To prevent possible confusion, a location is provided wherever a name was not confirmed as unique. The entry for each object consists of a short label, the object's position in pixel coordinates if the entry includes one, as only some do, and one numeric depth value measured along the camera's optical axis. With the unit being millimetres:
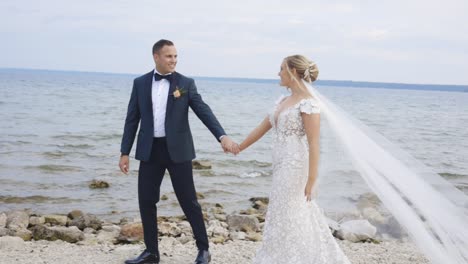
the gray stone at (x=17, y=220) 8785
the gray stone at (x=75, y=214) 9758
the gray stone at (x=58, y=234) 7844
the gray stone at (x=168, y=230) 8151
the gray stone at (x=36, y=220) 9230
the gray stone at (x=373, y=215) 7578
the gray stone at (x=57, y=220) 9383
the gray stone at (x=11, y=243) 6703
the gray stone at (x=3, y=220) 9002
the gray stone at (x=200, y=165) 15837
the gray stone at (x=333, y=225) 7016
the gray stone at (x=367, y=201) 6241
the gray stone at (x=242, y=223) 8961
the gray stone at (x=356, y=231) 7734
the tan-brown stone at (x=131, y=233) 7656
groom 5371
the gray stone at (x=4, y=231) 7981
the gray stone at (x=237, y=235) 8234
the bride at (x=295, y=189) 4797
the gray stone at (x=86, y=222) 9000
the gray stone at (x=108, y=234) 7875
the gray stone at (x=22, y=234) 7961
